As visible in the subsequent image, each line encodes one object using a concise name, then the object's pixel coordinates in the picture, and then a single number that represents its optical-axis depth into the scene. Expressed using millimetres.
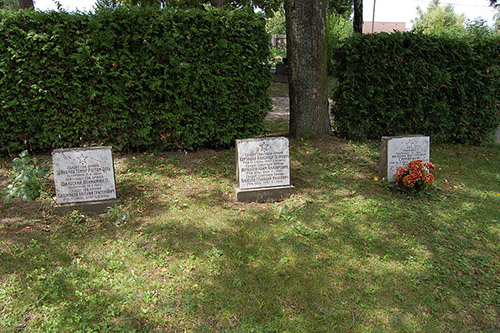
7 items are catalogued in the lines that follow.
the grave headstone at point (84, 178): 4684
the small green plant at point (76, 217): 4535
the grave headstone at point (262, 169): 5195
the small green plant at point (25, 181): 4418
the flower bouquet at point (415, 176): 5328
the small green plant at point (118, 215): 4562
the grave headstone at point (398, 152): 5730
